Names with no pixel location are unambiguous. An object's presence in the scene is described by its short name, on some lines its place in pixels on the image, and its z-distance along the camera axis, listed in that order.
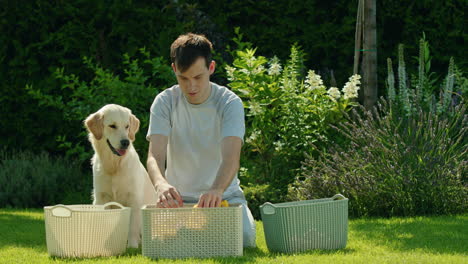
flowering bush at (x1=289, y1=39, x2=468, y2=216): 6.16
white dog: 5.21
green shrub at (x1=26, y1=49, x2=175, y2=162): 8.31
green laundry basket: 4.57
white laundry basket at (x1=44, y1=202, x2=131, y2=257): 4.51
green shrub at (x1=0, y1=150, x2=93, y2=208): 8.29
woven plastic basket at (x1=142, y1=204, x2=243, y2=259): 4.24
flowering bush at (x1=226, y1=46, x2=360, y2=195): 7.08
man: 4.50
